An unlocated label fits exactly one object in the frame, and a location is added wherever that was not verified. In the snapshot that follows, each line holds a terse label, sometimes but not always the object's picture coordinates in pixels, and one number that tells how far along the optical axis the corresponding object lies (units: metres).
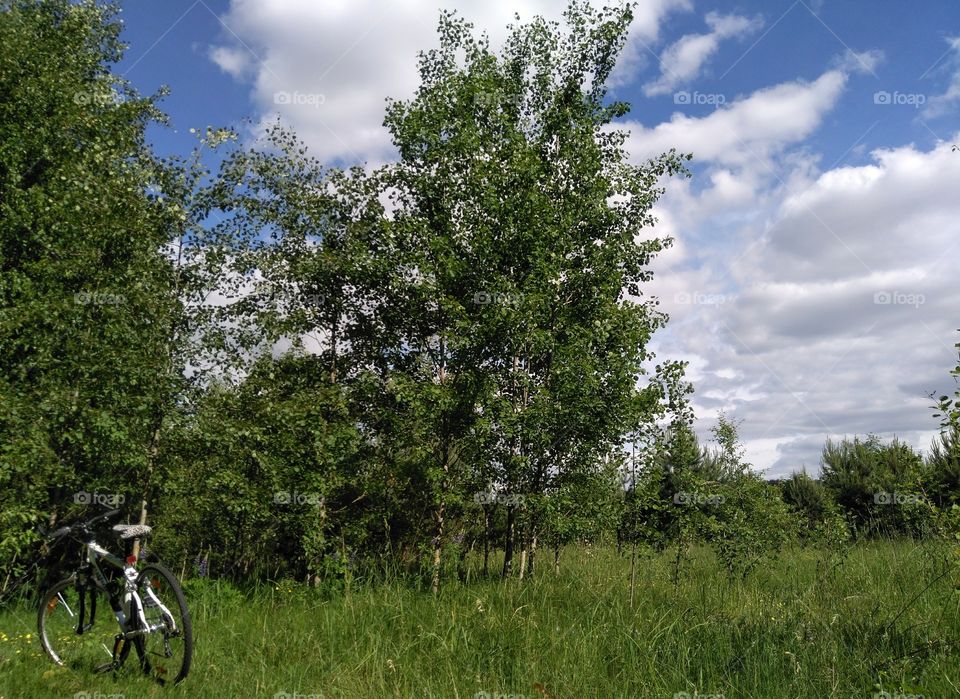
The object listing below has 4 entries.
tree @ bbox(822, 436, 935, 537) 20.76
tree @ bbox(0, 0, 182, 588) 10.60
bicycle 6.27
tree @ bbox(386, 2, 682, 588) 10.84
